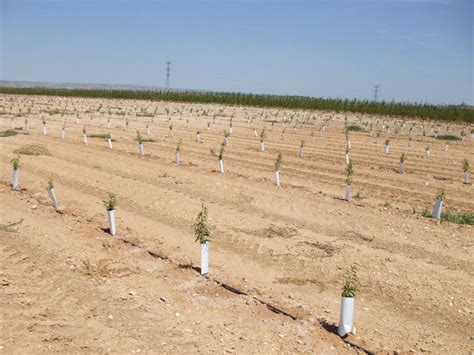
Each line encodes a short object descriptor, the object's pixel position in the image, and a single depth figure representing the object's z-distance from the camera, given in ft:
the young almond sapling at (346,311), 14.23
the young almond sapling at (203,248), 18.44
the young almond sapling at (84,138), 54.84
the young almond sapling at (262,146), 54.29
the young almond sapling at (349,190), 30.99
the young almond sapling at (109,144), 51.72
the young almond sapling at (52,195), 26.63
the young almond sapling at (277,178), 35.91
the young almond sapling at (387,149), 53.92
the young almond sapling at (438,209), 27.45
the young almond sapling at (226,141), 58.20
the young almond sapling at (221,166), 39.63
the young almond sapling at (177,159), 42.42
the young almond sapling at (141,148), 47.52
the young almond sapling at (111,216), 22.51
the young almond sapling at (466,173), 38.96
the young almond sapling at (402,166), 42.80
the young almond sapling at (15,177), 31.13
